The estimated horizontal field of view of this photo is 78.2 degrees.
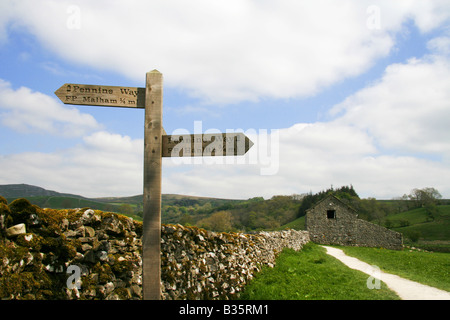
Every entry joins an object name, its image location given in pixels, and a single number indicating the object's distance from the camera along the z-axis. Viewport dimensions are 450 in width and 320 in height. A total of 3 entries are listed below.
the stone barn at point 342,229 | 32.41
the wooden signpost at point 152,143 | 3.99
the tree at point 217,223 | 43.98
